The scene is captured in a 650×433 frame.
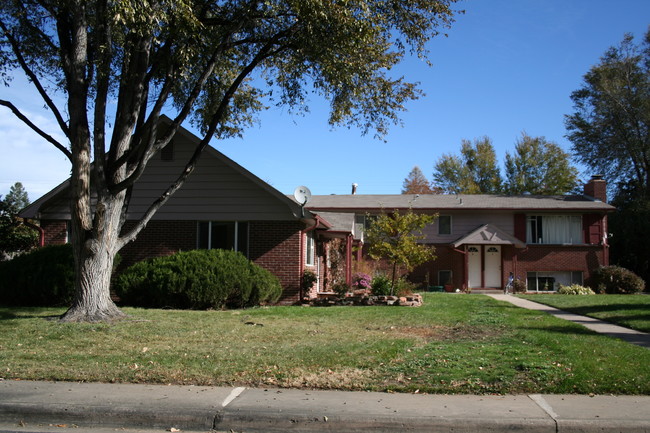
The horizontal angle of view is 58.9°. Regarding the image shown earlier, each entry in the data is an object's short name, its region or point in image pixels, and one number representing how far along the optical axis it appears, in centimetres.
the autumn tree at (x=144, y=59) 1147
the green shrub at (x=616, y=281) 2600
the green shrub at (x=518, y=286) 2900
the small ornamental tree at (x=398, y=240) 1805
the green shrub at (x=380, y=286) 1792
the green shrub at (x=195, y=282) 1477
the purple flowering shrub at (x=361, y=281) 2097
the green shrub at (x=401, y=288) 1836
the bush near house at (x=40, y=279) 1480
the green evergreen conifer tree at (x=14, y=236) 2572
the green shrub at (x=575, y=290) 2586
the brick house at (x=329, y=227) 1747
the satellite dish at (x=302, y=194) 1712
